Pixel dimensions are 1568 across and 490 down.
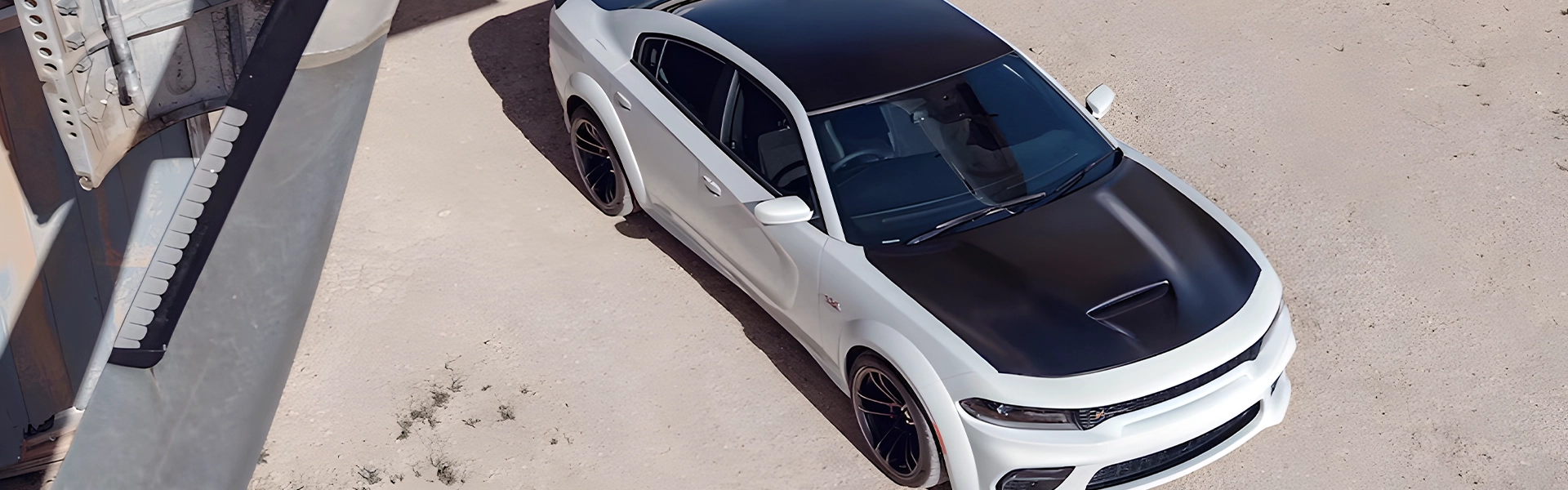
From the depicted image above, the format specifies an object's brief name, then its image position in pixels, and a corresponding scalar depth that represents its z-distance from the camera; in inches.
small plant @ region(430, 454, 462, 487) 193.0
